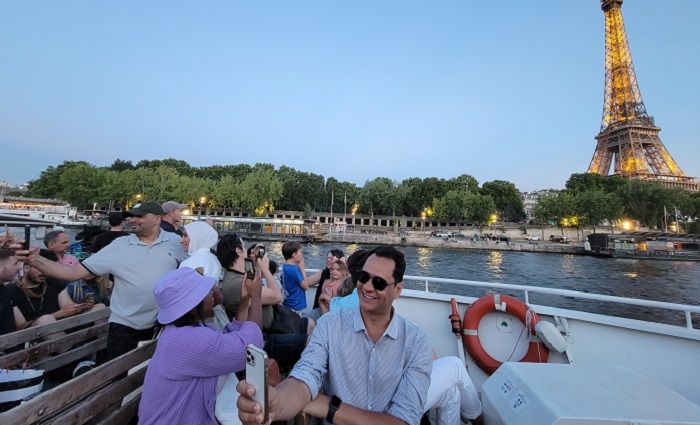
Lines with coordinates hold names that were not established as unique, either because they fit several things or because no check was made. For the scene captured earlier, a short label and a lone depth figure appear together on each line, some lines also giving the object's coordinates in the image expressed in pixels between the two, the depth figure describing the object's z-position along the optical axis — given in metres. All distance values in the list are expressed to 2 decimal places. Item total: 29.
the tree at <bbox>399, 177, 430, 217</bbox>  70.69
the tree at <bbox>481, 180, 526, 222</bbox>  70.31
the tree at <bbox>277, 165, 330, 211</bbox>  71.75
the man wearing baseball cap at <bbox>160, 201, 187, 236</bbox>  4.46
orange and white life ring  3.86
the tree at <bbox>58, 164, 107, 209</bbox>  60.72
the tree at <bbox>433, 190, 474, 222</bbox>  60.97
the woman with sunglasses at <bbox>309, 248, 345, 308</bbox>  4.16
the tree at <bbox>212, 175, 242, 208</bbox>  62.19
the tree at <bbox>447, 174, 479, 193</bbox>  70.25
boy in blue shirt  4.26
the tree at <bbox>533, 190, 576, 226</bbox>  53.44
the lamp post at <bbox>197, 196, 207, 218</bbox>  60.56
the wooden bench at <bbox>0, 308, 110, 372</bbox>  2.62
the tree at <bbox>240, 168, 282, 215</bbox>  61.69
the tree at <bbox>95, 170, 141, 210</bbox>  59.53
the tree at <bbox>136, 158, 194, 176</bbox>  78.56
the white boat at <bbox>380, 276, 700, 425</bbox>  1.88
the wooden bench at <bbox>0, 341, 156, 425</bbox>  1.52
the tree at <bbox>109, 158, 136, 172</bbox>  86.44
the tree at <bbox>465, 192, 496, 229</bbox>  60.47
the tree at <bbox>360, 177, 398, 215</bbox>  69.75
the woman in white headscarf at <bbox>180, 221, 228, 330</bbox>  2.44
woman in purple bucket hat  1.58
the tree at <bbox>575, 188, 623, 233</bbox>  51.34
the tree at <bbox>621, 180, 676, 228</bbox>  51.84
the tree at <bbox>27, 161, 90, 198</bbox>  74.81
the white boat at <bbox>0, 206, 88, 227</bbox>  37.41
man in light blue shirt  1.65
